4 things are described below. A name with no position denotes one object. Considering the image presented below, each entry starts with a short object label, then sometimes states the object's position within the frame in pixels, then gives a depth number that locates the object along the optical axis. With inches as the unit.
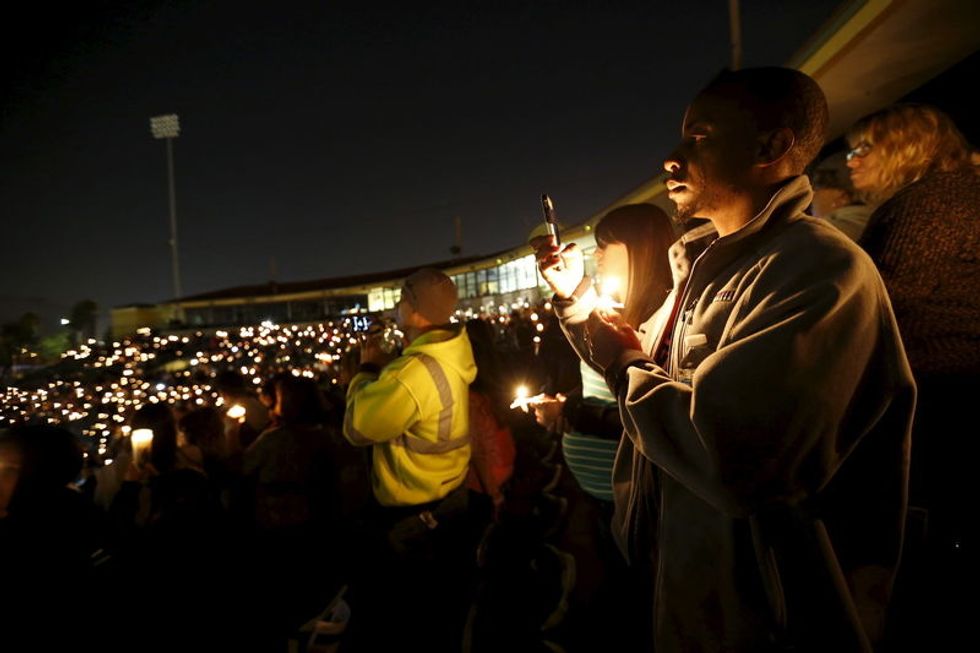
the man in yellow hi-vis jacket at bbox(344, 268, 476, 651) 117.0
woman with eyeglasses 67.4
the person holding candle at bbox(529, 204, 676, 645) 92.9
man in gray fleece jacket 41.9
